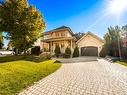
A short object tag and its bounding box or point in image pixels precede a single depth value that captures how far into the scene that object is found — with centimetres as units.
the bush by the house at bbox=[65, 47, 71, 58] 1597
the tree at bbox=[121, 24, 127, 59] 1496
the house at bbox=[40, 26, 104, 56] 1762
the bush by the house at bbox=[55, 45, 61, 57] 1754
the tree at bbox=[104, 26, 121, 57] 1647
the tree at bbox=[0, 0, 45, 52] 1204
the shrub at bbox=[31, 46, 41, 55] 1913
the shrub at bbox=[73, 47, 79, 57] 1655
